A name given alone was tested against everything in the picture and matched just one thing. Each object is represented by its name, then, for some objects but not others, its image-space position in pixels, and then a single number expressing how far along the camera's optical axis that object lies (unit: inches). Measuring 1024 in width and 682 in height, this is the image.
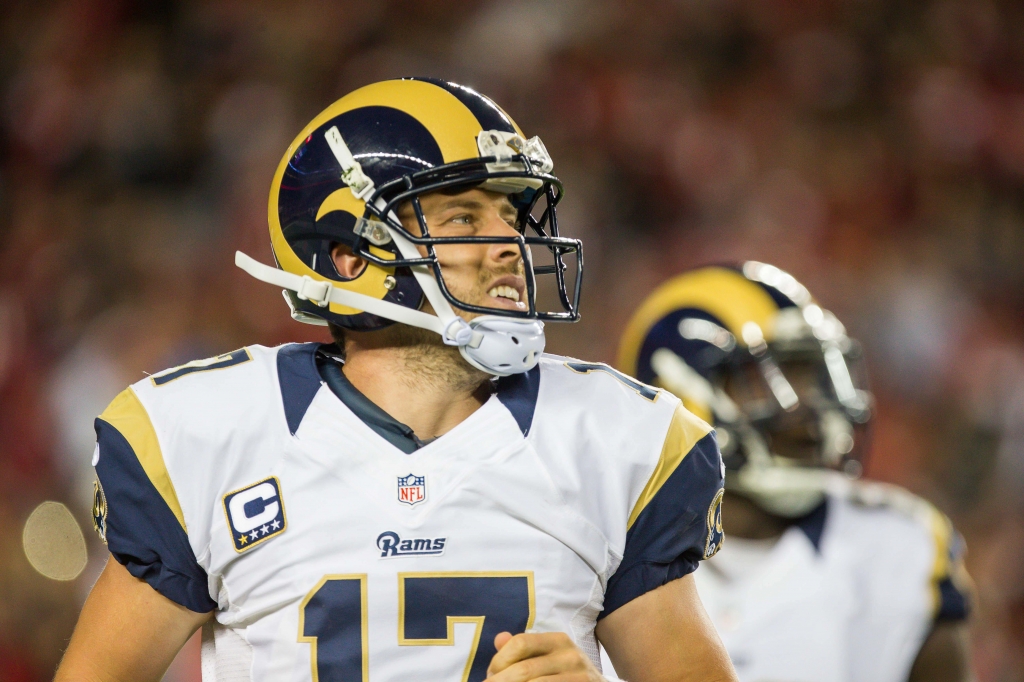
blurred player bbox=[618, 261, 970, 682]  492.8
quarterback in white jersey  462.9
